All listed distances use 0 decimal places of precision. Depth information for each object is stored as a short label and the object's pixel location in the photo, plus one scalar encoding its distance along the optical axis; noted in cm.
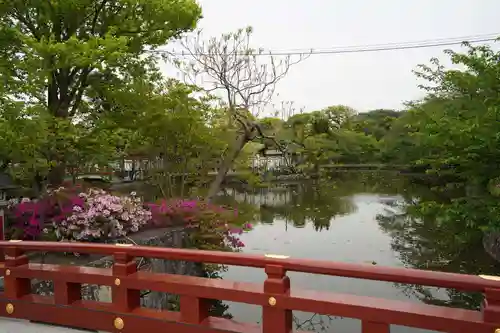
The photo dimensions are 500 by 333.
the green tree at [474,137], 551
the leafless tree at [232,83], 1152
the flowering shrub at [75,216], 717
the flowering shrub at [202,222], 873
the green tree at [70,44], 740
